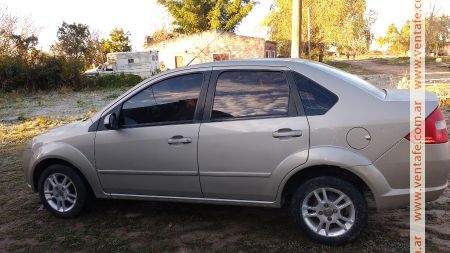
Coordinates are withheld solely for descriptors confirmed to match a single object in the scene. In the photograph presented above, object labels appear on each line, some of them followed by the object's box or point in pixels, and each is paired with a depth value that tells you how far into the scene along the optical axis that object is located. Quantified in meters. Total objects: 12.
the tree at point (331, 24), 40.53
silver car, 3.33
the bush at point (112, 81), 27.05
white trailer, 31.39
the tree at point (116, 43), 48.69
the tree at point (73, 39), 44.12
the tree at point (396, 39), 66.41
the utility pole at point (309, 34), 42.61
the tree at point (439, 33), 54.04
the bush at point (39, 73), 24.55
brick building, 35.62
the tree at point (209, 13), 43.34
